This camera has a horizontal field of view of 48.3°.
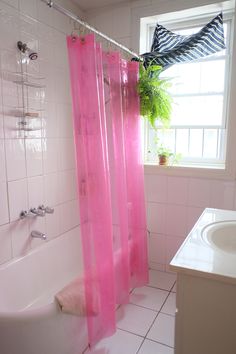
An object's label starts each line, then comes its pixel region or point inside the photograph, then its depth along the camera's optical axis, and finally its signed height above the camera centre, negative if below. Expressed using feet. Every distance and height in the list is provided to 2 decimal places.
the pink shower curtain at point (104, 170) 4.88 -0.67
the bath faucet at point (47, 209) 6.86 -1.80
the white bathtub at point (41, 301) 4.25 -3.33
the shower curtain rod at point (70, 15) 4.42 +2.18
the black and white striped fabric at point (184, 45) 6.89 +2.57
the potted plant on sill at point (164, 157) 8.07 -0.54
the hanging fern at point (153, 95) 6.93 +1.17
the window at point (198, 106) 7.60 +0.99
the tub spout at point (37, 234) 6.70 -2.39
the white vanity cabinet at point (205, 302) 3.00 -1.91
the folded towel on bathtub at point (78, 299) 4.63 -2.88
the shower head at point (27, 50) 6.05 +2.10
